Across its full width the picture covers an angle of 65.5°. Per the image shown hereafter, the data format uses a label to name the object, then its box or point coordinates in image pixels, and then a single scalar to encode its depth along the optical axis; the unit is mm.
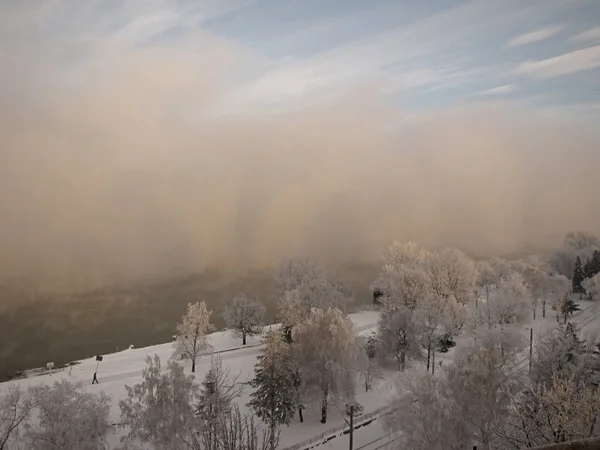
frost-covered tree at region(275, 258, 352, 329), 52606
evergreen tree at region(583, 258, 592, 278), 91125
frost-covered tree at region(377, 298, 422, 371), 49938
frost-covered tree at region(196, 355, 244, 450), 33062
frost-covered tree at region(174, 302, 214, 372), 51125
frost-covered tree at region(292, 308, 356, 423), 39938
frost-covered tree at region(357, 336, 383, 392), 43344
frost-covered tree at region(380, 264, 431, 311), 58500
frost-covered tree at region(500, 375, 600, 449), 22234
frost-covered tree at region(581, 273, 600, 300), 72369
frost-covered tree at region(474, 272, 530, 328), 57844
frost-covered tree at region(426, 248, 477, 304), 68125
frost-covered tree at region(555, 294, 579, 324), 65988
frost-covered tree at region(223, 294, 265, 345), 62656
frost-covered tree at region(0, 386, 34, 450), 31453
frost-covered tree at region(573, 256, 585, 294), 89325
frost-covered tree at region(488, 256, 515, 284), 88688
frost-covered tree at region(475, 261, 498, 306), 83500
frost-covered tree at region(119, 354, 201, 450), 31859
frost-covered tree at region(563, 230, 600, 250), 113500
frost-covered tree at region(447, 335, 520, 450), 27266
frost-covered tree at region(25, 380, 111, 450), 29859
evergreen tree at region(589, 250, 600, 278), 90888
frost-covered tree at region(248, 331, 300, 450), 37625
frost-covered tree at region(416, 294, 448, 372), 50281
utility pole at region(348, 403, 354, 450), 29969
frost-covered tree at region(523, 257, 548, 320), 72000
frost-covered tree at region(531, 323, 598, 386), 32078
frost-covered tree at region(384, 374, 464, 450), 27125
